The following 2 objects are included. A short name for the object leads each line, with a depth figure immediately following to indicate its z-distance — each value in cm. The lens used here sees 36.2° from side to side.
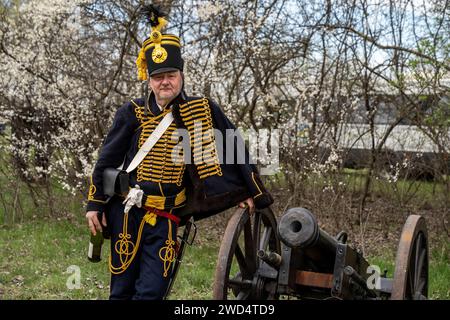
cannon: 361
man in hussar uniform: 414
